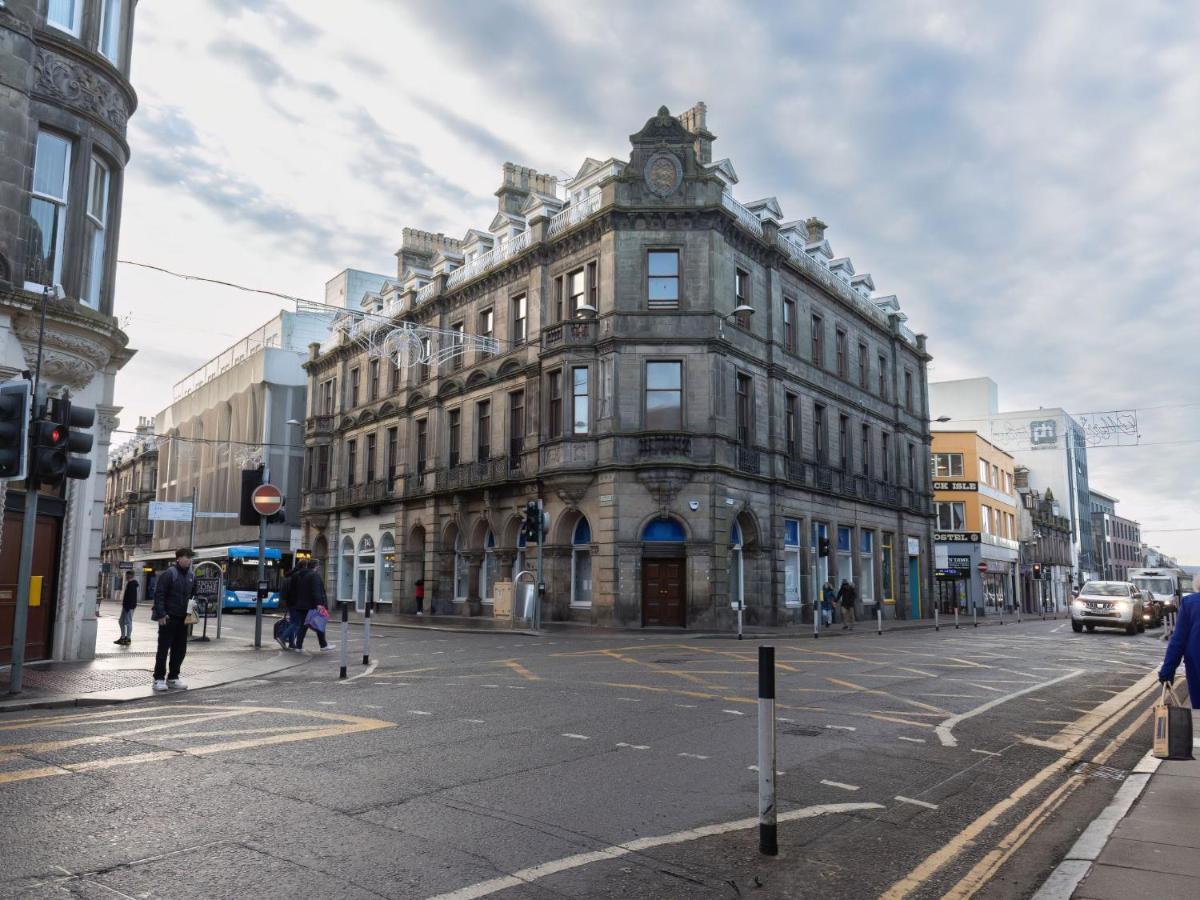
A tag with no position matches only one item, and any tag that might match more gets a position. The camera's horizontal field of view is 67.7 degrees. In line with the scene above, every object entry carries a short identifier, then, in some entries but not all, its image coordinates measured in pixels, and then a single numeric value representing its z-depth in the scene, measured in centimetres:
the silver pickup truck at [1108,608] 2977
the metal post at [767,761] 496
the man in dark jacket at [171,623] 1182
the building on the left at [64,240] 1390
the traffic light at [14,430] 1022
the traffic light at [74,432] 1091
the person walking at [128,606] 2072
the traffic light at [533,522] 2711
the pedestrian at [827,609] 3412
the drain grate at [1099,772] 742
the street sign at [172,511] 2862
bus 4688
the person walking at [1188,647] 671
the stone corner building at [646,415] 3011
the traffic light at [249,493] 1948
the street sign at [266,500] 1933
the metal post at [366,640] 1505
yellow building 5594
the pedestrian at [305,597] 1881
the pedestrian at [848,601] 3200
